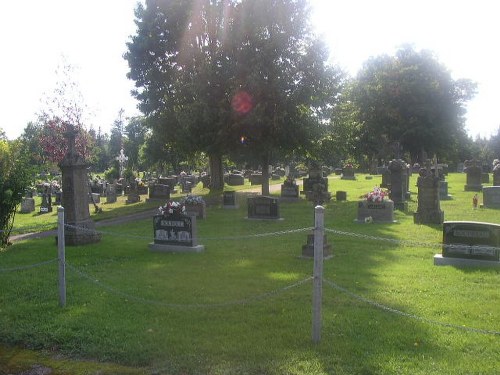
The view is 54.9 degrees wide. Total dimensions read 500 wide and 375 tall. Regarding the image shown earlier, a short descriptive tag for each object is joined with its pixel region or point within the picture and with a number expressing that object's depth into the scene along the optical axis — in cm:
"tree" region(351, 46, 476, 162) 5775
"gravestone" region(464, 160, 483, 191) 3044
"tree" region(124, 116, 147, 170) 8300
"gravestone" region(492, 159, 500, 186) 2731
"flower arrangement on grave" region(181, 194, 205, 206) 2025
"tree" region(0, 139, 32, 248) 1384
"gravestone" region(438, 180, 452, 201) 2546
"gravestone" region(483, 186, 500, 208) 2198
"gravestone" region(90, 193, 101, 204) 3018
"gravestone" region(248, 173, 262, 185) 4427
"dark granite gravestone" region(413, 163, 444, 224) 1736
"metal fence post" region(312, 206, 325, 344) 603
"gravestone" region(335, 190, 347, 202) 2684
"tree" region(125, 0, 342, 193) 2684
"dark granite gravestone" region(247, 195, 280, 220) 1952
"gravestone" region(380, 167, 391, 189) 3110
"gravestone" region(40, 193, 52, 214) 2770
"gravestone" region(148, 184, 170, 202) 2928
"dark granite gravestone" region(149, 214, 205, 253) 1263
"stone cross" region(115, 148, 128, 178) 5191
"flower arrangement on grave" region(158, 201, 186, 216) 1291
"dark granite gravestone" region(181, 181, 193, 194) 3887
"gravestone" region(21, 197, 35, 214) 2882
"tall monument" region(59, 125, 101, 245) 1452
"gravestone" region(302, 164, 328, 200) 2961
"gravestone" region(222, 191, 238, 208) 2464
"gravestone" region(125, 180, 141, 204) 3026
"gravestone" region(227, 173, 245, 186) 4369
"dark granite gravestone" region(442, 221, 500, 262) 1010
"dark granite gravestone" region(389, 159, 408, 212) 2261
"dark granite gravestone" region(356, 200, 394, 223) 1817
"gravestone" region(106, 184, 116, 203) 3203
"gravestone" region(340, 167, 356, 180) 4759
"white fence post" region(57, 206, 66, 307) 776
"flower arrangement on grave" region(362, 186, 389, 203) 1812
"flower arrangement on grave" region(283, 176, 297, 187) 2820
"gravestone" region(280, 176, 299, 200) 2809
